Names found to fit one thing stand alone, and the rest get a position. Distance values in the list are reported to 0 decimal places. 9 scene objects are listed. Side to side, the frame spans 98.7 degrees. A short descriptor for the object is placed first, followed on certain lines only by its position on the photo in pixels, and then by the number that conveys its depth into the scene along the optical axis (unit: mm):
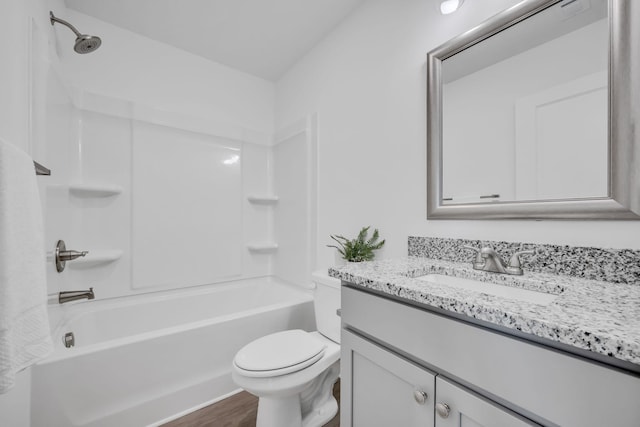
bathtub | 1219
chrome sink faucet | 954
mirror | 840
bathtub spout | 1546
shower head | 1459
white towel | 646
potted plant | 1601
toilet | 1189
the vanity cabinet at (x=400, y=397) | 602
